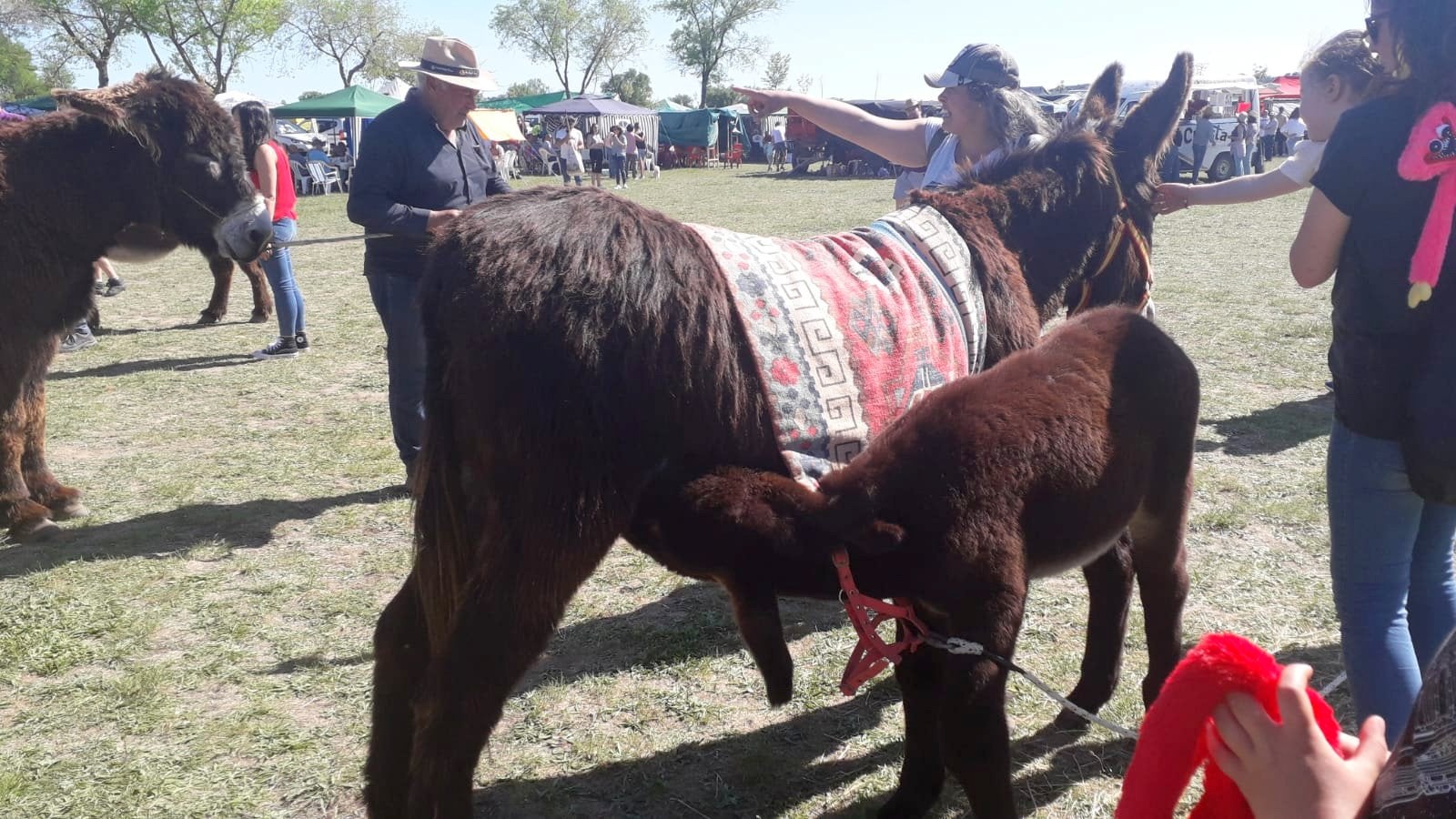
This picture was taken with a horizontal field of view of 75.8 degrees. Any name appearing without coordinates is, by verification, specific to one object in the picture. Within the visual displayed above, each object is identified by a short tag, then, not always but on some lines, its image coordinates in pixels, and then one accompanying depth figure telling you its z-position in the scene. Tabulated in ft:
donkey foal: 6.75
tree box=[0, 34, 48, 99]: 173.37
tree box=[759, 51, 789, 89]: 256.11
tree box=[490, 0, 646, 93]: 256.73
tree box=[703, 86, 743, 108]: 216.27
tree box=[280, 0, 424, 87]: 211.00
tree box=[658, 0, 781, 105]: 229.25
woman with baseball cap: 12.19
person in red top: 24.95
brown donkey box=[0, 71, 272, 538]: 14.40
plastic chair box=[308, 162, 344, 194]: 89.81
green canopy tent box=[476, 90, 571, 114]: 131.10
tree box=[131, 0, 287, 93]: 162.20
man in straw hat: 14.05
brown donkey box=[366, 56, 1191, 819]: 6.79
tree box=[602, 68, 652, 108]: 238.72
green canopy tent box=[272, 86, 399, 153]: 89.97
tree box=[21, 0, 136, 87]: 157.79
